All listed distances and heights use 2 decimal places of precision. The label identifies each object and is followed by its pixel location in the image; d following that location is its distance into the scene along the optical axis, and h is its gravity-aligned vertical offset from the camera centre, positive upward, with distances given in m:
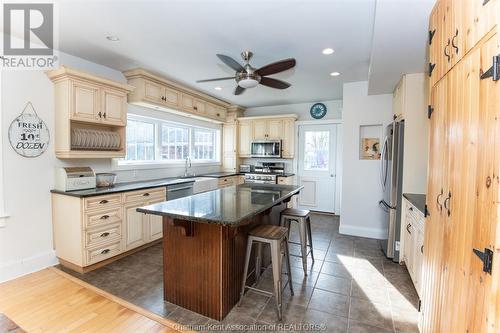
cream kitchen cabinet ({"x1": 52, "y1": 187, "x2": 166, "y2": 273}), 2.74 -0.85
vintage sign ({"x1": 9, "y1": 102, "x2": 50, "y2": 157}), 2.65 +0.26
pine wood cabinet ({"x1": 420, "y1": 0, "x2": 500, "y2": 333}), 0.94 -0.11
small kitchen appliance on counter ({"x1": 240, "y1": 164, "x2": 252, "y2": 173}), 6.13 -0.21
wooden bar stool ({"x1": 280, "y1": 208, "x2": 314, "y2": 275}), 2.74 -0.71
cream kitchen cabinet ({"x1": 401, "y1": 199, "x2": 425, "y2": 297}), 2.29 -0.84
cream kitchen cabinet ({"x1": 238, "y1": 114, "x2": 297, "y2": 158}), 5.63 +0.70
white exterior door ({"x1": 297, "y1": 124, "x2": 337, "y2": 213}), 5.55 -0.13
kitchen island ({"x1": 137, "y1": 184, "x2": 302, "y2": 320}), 1.94 -0.80
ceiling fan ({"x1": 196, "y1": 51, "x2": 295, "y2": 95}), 2.40 +0.95
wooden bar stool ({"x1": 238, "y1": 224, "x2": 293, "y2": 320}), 1.99 -0.76
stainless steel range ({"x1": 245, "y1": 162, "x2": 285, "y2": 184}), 5.54 -0.31
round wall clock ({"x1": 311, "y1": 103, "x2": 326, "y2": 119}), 5.61 +1.17
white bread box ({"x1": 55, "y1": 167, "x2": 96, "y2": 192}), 2.88 -0.26
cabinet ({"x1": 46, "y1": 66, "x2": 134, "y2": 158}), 2.87 +0.55
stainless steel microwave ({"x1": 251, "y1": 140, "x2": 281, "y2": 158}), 5.71 +0.28
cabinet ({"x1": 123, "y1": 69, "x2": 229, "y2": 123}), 3.64 +1.08
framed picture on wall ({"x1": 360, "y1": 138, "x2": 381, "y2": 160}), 4.03 +0.21
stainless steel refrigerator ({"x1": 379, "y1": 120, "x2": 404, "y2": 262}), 3.05 -0.28
